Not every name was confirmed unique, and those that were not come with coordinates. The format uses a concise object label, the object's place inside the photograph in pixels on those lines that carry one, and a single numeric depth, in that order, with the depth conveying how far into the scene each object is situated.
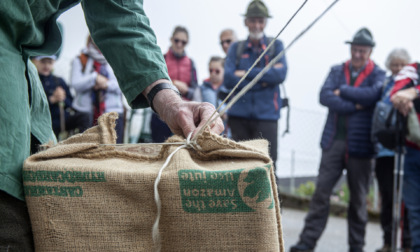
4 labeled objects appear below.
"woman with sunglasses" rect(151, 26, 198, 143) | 5.04
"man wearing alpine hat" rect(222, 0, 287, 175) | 4.27
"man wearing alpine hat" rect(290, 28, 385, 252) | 4.61
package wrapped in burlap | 0.99
